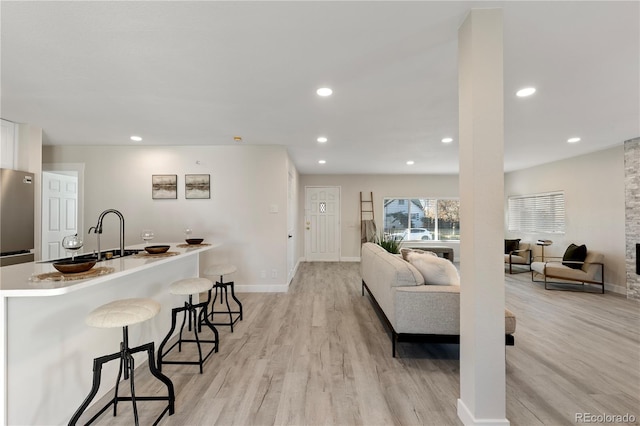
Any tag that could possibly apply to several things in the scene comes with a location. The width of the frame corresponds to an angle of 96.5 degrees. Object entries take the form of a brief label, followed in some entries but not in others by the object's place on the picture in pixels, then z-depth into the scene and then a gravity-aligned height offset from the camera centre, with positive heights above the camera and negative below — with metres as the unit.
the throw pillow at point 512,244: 6.64 -0.65
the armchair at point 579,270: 4.75 -0.93
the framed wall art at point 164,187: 4.74 +0.50
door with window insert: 7.95 -0.12
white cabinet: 3.54 +0.92
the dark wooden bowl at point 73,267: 1.57 -0.28
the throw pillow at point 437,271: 2.61 -0.50
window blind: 5.95 +0.08
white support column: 1.60 -0.03
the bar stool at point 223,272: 3.28 -0.64
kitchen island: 1.44 -0.72
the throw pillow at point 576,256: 4.98 -0.70
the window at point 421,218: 8.09 -0.05
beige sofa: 2.40 -0.80
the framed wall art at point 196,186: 4.75 +0.52
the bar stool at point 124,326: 1.60 -0.63
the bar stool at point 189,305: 2.40 -0.82
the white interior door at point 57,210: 4.34 +0.12
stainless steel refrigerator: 3.35 +0.01
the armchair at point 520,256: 6.19 -0.89
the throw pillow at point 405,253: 3.25 -0.43
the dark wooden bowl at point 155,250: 2.54 -0.29
